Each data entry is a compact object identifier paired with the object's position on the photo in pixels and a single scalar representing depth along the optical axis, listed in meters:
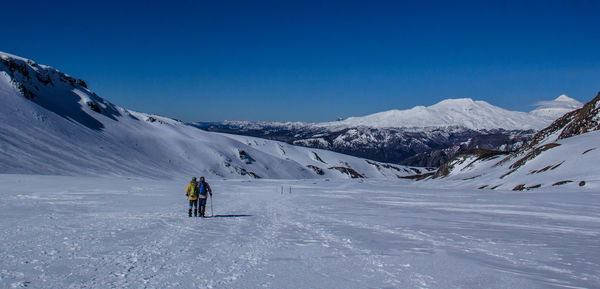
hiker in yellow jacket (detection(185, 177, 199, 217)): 18.66
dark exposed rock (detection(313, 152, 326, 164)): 189.88
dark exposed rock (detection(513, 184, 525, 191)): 42.25
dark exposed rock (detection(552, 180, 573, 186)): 36.88
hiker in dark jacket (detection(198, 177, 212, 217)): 18.84
